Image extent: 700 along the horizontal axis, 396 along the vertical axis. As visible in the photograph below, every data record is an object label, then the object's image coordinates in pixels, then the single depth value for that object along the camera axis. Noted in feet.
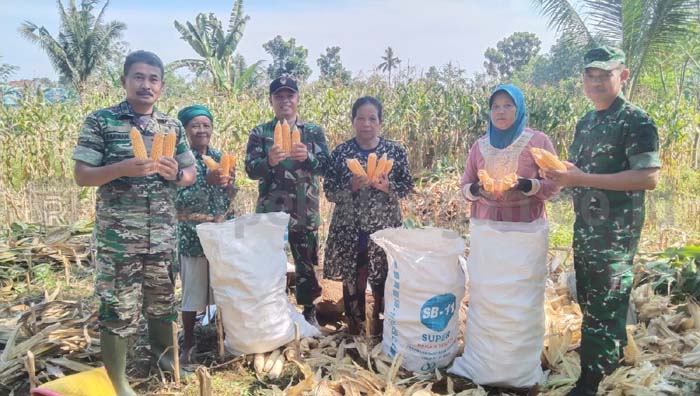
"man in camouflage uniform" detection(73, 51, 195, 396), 7.65
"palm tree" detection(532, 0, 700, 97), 24.93
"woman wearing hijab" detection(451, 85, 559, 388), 7.95
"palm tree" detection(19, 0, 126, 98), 78.54
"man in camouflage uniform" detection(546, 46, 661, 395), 6.99
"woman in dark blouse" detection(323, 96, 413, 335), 10.05
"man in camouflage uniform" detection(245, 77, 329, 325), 10.46
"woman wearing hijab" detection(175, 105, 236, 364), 9.90
